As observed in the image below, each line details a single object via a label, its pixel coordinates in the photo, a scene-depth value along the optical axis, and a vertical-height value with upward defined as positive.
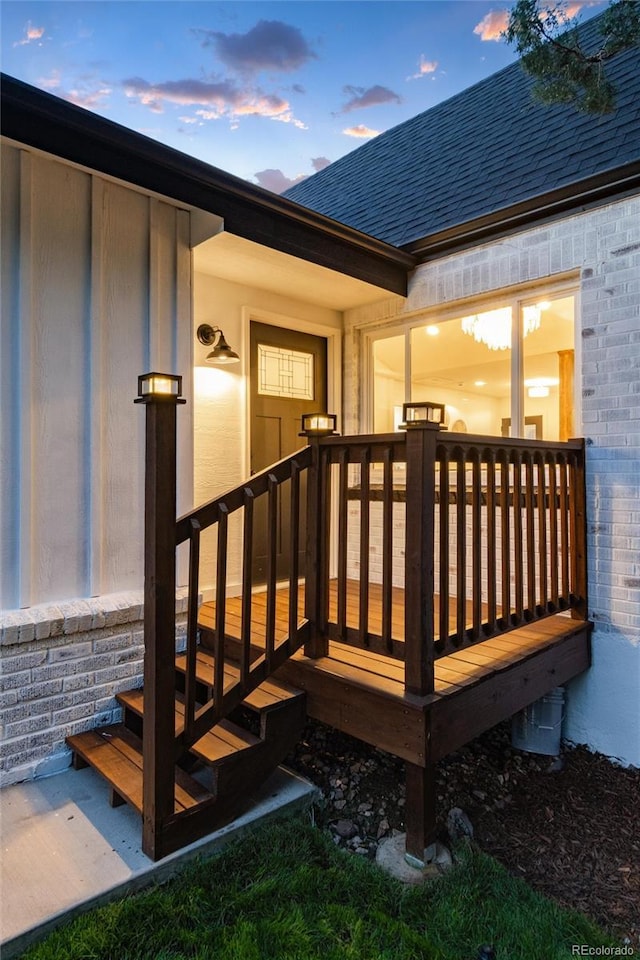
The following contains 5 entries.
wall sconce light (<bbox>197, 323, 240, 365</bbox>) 3.82 +0.97
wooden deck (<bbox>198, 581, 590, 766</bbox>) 2.25 -0.95
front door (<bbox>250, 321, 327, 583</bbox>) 4.34 +0.70
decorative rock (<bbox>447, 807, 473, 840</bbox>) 2.44 -1.56
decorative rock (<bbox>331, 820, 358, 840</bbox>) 2.40 -1.54
